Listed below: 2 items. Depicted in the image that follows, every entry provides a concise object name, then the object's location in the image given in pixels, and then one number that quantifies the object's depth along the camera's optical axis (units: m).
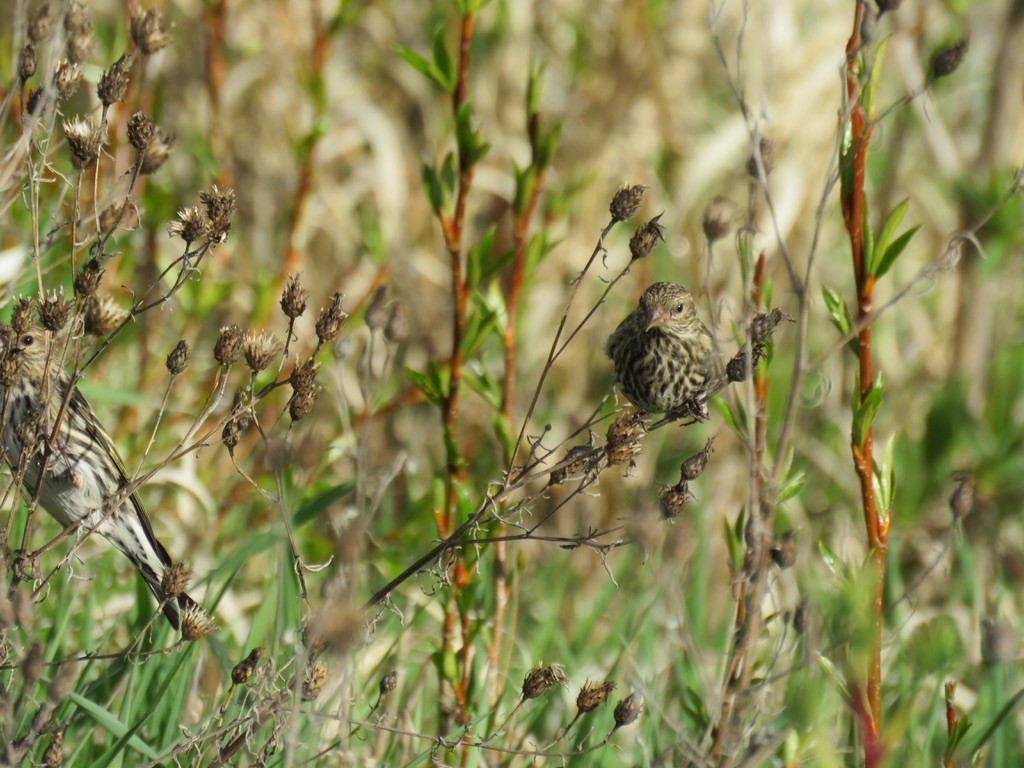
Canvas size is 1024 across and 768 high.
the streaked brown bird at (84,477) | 6.38
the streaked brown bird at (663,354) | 6.73
